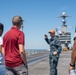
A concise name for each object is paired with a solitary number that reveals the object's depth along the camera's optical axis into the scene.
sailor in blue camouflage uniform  5.90
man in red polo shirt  3.54
